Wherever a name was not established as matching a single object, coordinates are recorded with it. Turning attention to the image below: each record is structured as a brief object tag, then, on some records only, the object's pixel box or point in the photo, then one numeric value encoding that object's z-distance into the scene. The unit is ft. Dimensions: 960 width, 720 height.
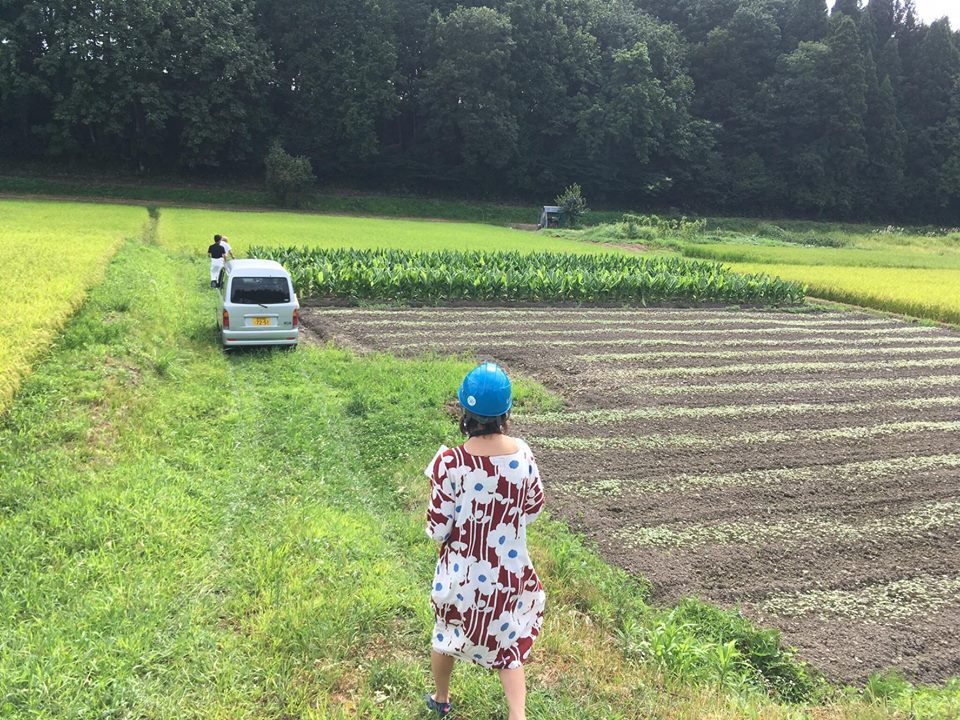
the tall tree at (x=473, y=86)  167.32
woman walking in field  9.95
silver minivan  34.50
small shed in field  155.84
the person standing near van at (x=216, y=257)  51.44
